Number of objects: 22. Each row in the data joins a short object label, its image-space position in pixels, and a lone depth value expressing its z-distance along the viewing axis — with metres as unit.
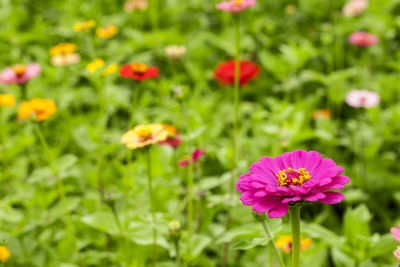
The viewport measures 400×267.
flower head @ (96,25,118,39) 2.45
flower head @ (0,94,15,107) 2.14
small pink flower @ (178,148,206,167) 1.99
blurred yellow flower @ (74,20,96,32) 2.35
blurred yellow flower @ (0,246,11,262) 1.97
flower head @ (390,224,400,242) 1.71
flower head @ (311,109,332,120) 2.29
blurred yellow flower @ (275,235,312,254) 1.94
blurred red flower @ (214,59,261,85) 2.11
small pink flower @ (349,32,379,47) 2.36
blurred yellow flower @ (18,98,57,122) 2.06
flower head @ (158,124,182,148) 2.20
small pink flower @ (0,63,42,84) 2.15
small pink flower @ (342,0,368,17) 2.47
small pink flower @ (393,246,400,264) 1.71
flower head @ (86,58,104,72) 2.17
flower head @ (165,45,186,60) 2.20
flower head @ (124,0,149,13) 2.83
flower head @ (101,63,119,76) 2.11
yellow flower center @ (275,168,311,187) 1.70
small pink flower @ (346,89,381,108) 2.19
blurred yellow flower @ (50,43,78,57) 2.37
